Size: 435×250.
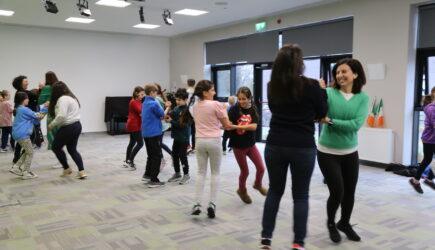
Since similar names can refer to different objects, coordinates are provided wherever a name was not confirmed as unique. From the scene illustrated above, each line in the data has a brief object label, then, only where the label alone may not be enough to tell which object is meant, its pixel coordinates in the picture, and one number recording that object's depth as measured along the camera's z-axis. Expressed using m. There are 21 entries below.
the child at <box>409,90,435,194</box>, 4.45
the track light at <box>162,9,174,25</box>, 7.86
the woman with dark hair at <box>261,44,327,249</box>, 2.28
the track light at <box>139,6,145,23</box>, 7.26
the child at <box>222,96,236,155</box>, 7.02
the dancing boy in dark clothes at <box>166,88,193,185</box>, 4.76
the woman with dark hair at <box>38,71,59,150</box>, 5.80
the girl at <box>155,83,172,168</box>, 5.76
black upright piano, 10.66
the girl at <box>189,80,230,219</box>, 3.46
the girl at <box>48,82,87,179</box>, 4.86
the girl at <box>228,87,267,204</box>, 3.76
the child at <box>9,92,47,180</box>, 5.15
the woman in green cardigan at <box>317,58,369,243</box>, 2.70
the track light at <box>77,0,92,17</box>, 6.68
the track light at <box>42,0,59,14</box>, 6.38
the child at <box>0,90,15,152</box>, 7.65
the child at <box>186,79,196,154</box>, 7.40
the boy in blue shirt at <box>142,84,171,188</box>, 4.65
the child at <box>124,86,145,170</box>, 5.66
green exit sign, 8.38
